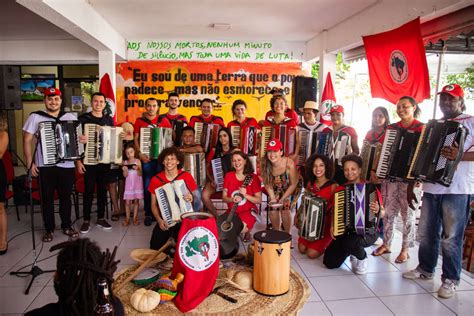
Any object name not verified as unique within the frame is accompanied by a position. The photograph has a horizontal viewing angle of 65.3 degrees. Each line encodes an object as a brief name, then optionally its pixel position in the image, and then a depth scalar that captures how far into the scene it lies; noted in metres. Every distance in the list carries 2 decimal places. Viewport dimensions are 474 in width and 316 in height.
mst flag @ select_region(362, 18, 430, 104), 3.98
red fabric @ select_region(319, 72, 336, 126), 6.77
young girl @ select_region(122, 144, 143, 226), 4.82
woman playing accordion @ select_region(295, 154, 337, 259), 3.70
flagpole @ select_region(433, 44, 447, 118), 4.51
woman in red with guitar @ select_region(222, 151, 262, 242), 4.09
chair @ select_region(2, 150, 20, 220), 4.38
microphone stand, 3.18
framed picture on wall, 8.70
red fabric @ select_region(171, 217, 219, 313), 2.71
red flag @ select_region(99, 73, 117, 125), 6.43
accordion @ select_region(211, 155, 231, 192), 4.62
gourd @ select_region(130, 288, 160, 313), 2.62
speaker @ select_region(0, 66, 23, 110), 5.52
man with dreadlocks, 1.40
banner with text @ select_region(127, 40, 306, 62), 7.84
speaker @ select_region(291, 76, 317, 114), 7.00
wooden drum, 2.85
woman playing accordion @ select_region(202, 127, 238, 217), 4.69
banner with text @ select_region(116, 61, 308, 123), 7.89
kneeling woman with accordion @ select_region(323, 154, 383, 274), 3.39
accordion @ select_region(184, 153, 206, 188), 4.57
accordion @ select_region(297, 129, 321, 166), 4.62
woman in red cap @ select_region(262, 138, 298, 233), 4.12
